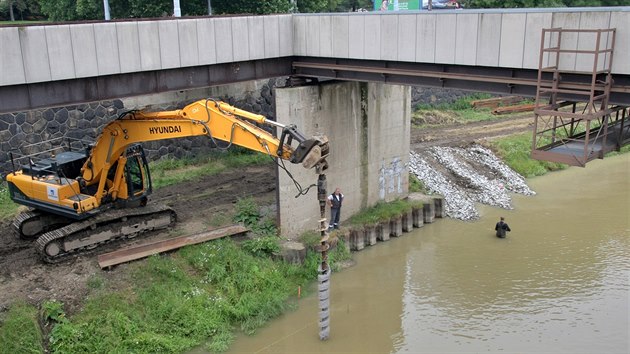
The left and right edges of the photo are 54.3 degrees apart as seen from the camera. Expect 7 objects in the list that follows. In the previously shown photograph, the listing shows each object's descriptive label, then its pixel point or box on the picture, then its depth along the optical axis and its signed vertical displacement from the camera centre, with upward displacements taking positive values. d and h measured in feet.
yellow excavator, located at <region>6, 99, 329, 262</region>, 51.83 -15.91
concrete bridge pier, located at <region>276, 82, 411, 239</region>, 65.62 -17.22
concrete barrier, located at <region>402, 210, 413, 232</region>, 75.31 -26.75
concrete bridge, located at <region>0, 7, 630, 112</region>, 46.32 -4.73
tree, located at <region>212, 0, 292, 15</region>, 116.16 -1.93
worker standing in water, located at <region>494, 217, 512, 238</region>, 70.66 -26.09
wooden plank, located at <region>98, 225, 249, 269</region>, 54.08 -22.20
